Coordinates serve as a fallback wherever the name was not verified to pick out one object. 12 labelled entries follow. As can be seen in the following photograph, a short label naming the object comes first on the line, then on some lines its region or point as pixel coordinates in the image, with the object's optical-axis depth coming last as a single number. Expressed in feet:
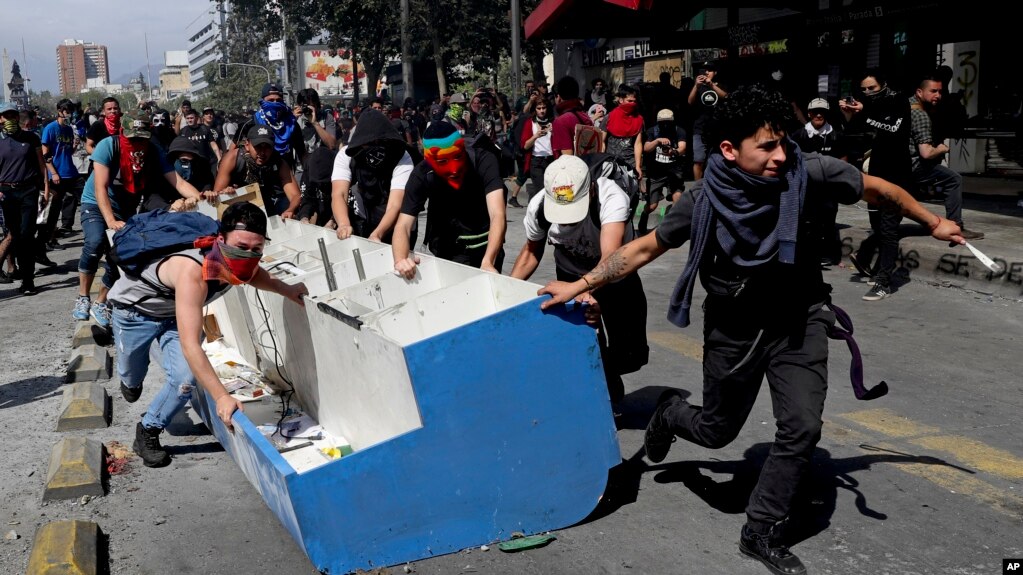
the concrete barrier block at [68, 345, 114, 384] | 24.06
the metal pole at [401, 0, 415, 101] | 110.42
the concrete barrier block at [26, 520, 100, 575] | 13.34
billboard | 283.18
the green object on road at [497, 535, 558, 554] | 13.75
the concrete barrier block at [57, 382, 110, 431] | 20.26
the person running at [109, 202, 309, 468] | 15.40
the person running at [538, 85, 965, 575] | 12.33
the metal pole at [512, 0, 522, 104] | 68.69
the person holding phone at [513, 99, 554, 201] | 45.54
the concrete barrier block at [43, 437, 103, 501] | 16.47
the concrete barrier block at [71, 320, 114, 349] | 26.96
